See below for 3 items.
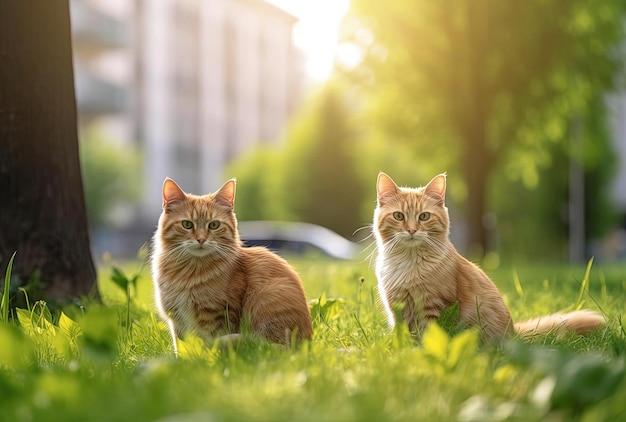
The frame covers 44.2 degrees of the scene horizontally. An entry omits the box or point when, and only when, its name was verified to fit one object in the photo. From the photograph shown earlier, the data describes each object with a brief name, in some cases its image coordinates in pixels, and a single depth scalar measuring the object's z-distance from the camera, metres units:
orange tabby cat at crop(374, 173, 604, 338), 4.19
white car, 23.06
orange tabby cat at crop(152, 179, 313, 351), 3.90
